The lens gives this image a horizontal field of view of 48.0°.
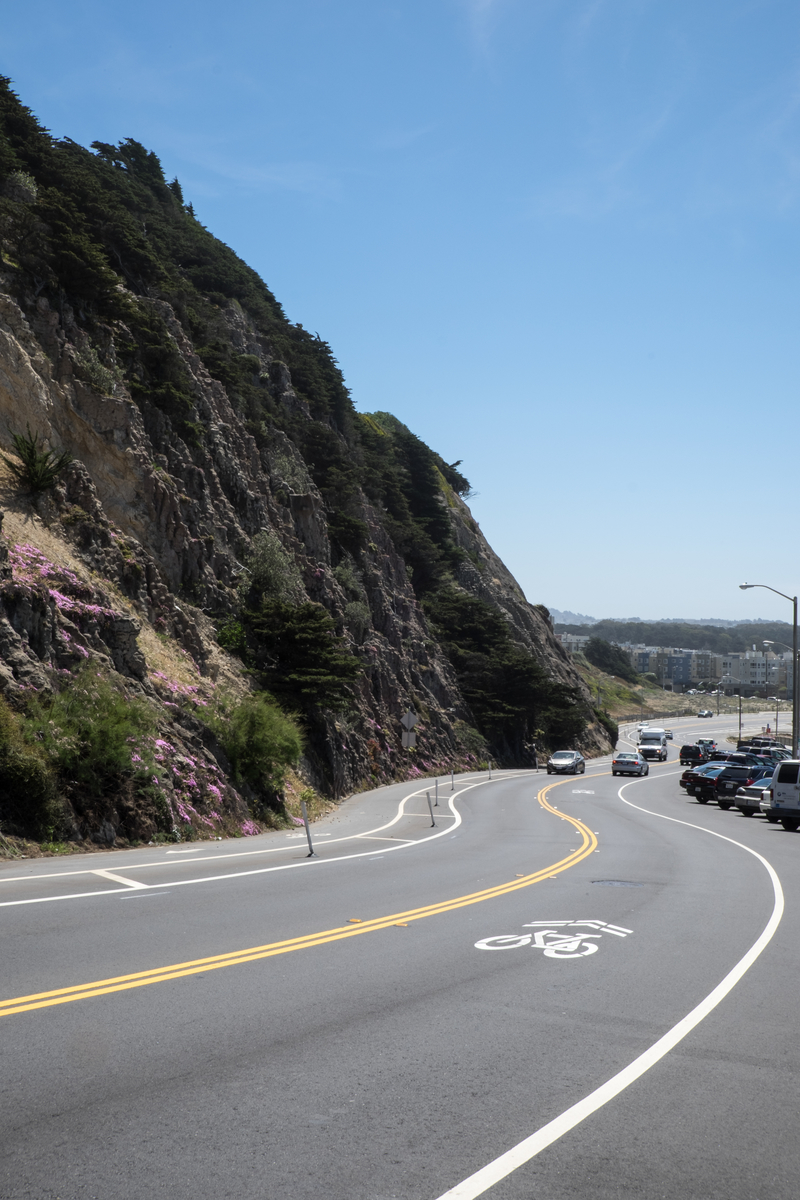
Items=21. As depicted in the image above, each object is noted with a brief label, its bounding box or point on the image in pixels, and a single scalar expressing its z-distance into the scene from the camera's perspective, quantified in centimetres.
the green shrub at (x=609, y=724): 8164
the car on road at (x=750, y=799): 2920
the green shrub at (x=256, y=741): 2281
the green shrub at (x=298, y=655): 3256
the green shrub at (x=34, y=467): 2505
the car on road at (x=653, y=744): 6719
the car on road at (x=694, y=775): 3666
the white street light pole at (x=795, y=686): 3553
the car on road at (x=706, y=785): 3522
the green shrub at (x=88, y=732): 1603
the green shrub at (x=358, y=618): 4400
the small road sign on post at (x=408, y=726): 3672
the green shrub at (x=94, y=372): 3056
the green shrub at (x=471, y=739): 5409
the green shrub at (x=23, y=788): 1433
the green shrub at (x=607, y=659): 16550
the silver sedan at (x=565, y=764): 5194
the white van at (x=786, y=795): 2406
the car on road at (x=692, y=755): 5500
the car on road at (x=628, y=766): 5162
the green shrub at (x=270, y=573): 3584
